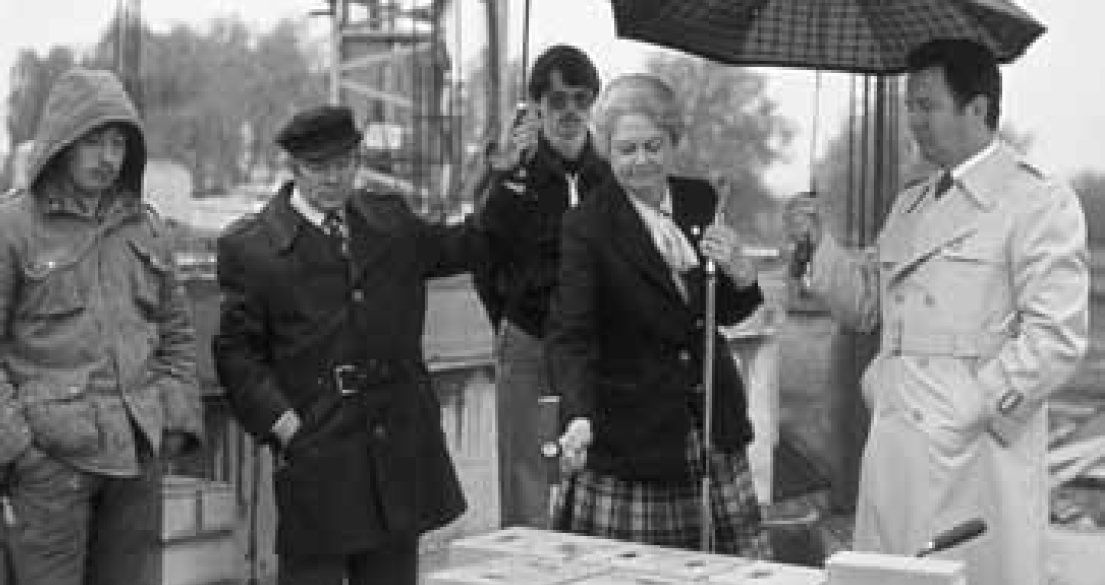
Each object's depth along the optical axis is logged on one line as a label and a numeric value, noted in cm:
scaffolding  1927
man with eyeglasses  326
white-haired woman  283
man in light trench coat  263
